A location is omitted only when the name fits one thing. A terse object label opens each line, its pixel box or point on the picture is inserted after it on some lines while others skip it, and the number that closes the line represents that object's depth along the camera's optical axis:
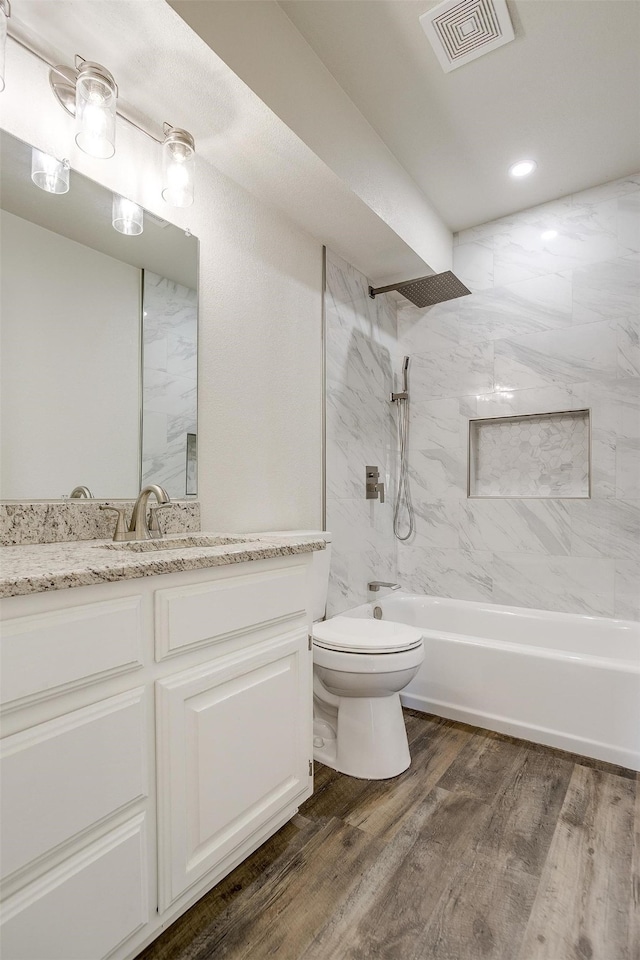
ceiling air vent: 1.61
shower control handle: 2.86
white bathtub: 1.91
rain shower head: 2.53
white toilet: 1.81
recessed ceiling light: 2.41
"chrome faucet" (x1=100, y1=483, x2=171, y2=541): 1.52
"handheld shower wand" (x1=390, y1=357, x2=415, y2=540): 3.15
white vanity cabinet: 0.85
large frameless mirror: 1.38
